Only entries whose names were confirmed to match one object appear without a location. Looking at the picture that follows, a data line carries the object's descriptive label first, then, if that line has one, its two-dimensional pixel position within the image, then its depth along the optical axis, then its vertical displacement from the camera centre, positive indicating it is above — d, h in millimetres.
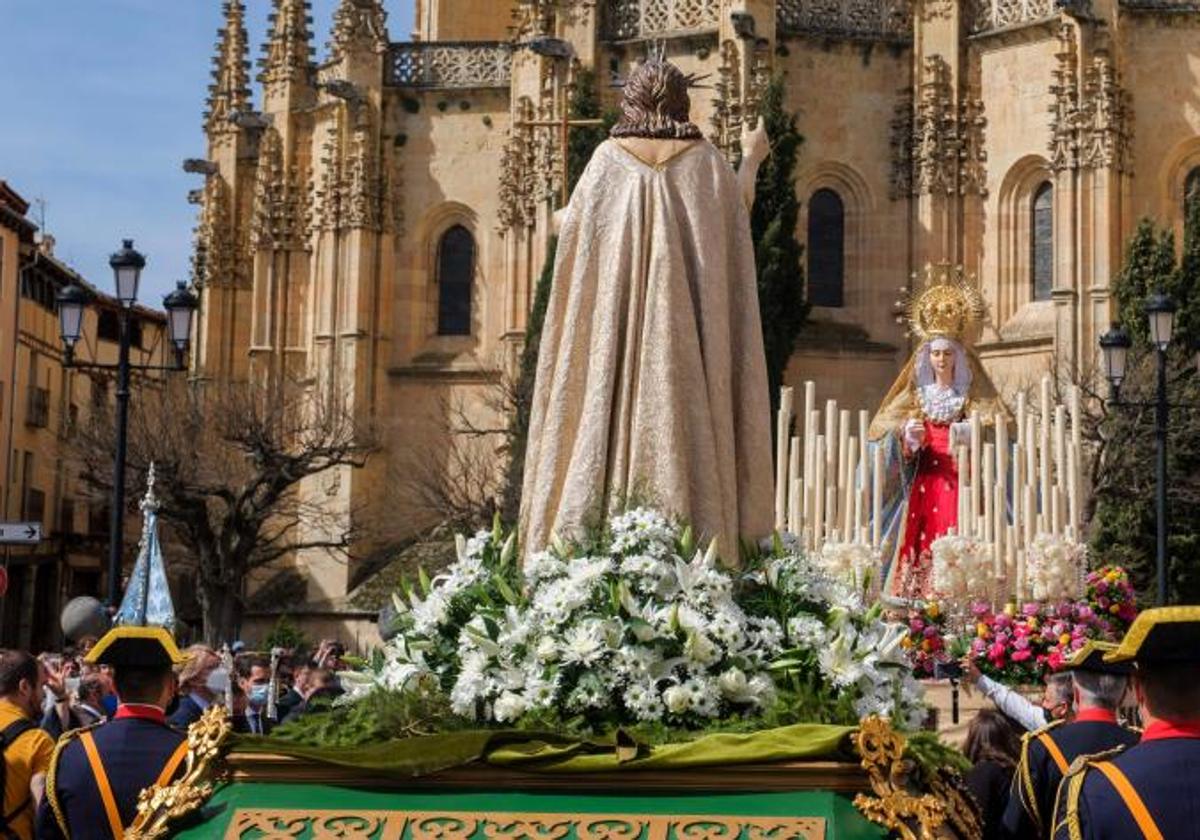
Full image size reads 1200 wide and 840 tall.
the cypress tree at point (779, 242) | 38406 +5547
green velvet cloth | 5949 -567
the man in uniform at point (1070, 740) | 7051 -616
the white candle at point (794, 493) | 20250 +560
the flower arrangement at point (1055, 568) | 16844 -96
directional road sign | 18359 +59
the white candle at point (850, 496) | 19906 +525
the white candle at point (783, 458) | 20172 +917
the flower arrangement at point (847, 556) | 17344 -29
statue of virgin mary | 20016 +1103
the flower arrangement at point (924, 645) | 14227 -603
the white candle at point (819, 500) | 20078 +487
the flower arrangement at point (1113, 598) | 14898 -287
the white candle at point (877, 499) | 19578 +490
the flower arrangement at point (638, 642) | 6789 -300
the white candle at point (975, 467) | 19047 +772
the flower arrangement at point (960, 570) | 17531 -129
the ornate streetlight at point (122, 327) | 20703 +2182
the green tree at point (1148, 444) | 34188 +1833
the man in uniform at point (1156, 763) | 5297 -510
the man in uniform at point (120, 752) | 6801 -665
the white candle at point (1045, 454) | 18641 +892
